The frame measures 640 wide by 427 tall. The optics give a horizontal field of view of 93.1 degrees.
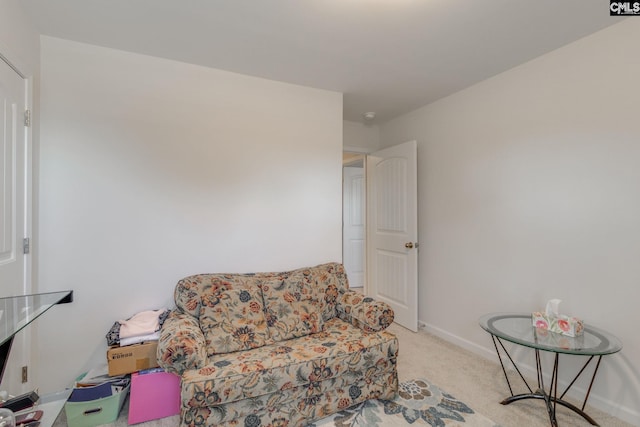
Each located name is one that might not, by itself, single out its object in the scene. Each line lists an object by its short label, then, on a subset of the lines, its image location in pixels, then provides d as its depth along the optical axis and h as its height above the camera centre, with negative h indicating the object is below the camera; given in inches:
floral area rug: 72.2 -49.3
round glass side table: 65.5 -28.8
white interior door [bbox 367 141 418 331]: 129.0 -6.5
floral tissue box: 73.1 -27.0
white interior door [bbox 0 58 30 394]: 63.4 +3.5
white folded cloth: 78.3 -28.7
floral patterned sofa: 64.5 -33.3
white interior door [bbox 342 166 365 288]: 205.2 -6.8
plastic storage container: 68.0 -44.6
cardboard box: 74.4 -35.1
